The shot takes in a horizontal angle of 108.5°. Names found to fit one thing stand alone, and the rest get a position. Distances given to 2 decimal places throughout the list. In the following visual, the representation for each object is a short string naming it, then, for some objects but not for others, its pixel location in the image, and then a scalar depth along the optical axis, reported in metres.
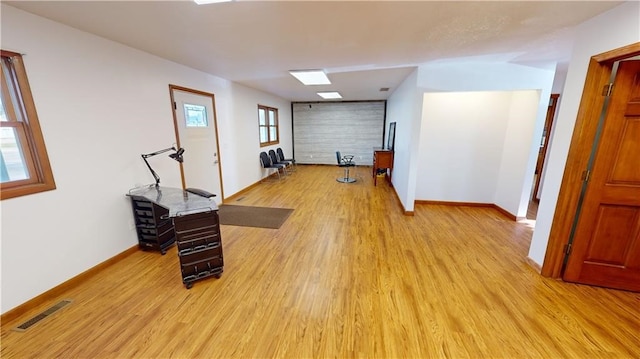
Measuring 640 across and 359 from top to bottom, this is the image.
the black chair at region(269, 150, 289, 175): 6.77
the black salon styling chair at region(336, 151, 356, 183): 6.45
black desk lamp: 2.76
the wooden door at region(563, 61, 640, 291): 1.87
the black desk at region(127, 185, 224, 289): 2.13
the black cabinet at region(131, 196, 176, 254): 2.71
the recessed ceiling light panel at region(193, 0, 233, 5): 1.65
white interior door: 3.53
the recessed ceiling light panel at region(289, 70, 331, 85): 3.77
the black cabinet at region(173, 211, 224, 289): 2.13
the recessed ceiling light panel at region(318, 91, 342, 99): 6.38
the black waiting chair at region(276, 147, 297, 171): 7.41
